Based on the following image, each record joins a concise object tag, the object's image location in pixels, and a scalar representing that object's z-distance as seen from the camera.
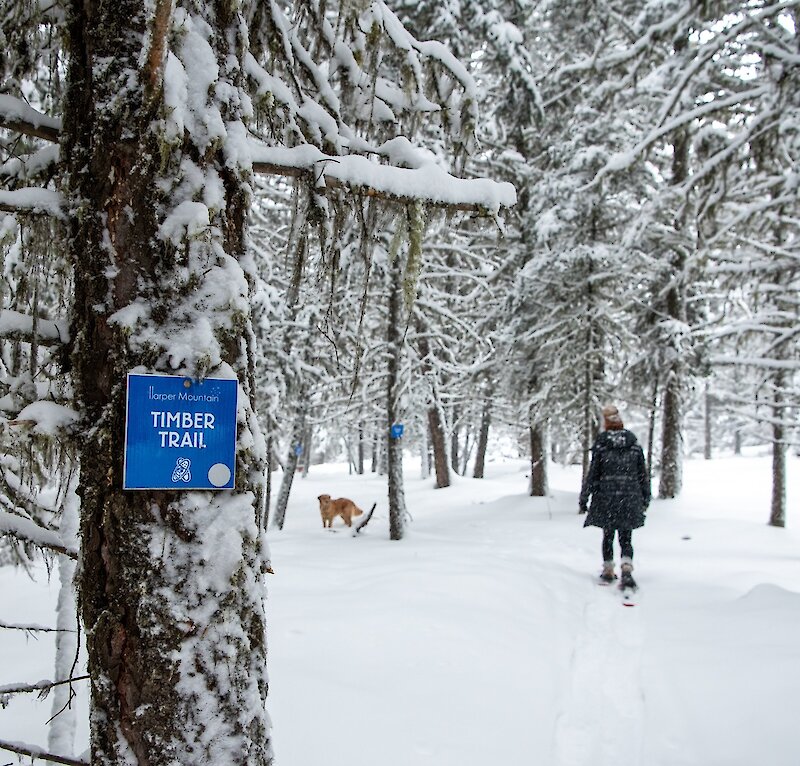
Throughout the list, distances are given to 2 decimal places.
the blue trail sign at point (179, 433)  1.70
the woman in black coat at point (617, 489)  7.30
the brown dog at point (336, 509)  14.16
